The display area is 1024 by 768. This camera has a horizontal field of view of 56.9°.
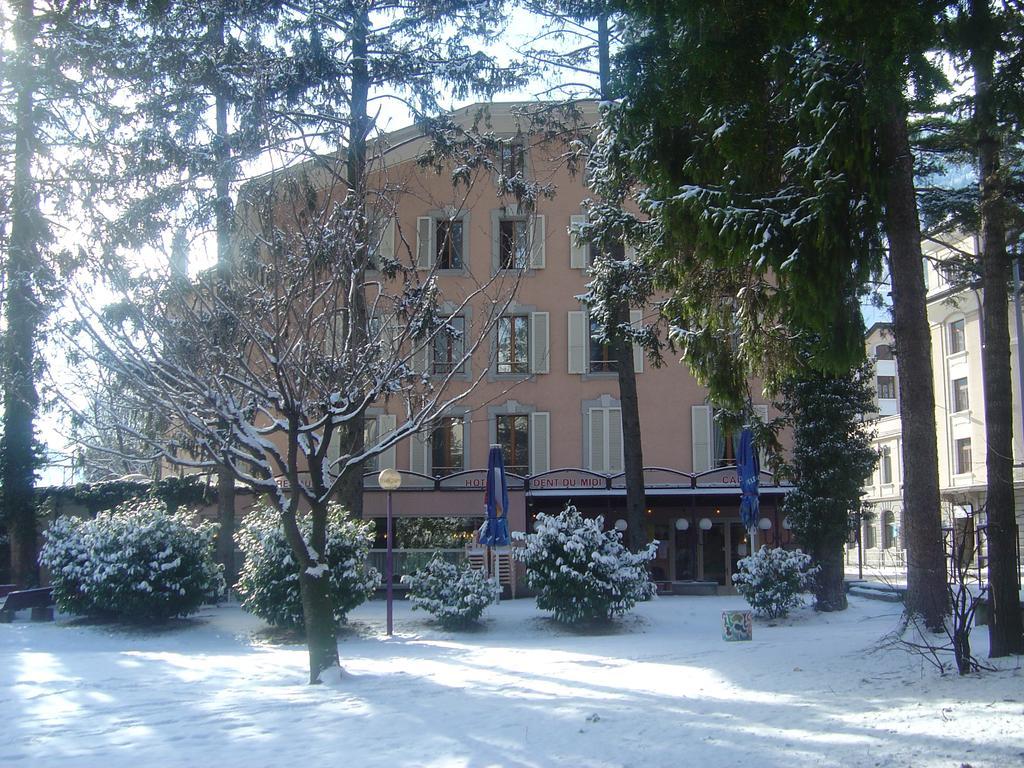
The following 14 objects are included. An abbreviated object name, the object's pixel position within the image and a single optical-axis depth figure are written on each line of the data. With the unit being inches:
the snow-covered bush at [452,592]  588.4
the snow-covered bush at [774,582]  601.9
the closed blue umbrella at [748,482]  686.5
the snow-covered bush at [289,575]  577.6
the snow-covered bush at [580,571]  576.4
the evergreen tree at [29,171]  637.9
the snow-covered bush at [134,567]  603.5
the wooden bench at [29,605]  654.5
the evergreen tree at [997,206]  343.9
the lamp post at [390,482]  590.2
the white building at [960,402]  1701.5
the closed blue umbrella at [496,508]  667.4
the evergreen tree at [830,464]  647.8
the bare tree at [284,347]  410.3
